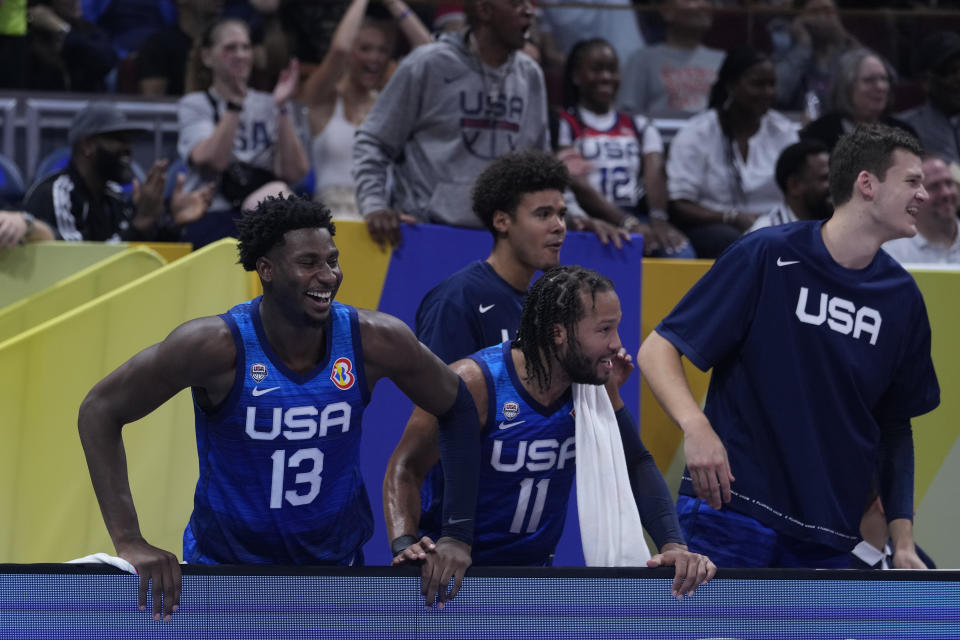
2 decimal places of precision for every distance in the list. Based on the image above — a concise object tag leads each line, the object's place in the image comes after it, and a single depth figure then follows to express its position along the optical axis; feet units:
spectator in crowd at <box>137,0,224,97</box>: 52.54
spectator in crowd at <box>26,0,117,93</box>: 52.37
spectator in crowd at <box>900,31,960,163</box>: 49.83
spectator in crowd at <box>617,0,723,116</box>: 53.01
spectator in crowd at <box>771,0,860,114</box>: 53.57
